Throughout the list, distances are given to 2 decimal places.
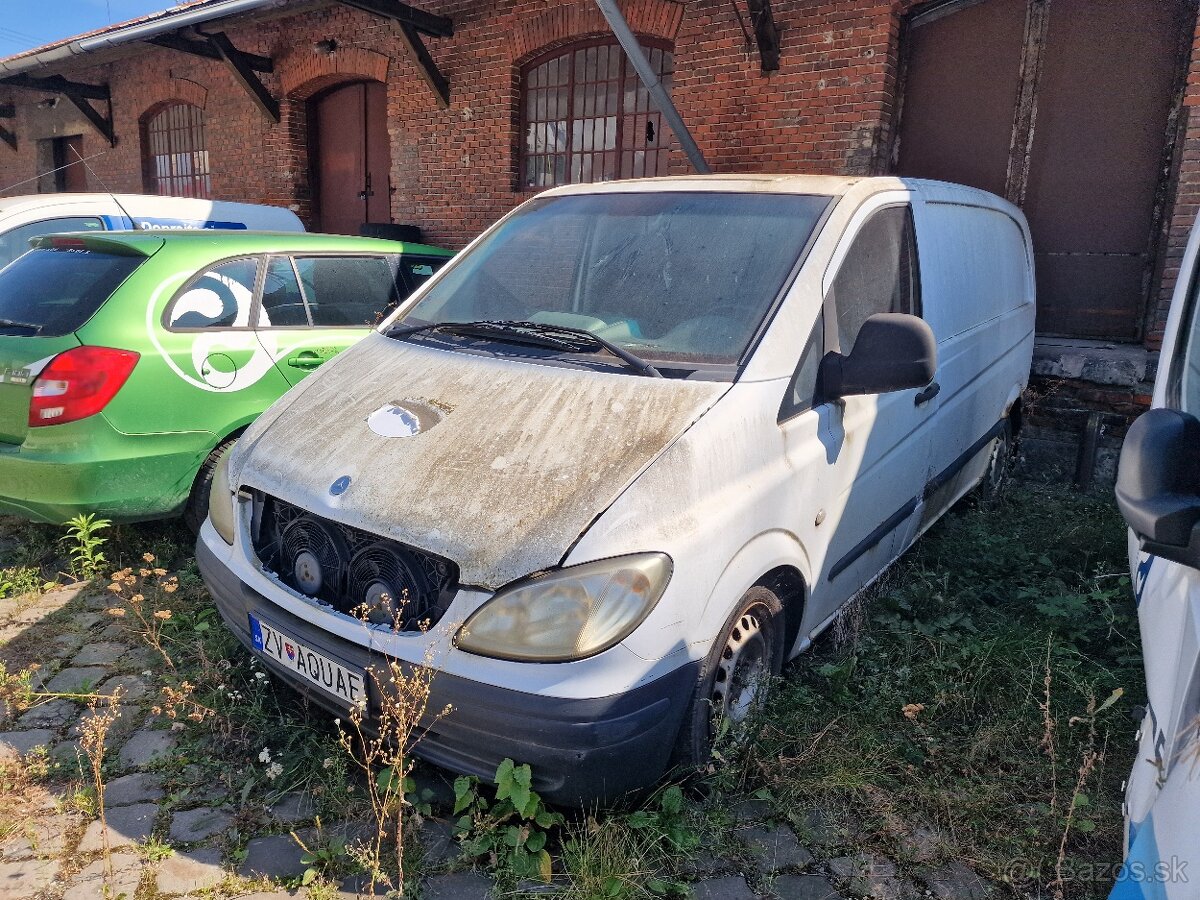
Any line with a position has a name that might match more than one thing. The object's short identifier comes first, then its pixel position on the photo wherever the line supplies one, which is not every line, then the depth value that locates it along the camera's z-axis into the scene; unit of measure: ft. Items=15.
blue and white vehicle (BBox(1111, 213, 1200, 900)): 4.04
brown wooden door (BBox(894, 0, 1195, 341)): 19.85
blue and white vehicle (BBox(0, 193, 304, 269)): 20.15
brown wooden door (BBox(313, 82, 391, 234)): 34.65
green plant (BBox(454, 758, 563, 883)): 7.13
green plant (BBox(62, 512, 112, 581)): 12.34
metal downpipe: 22.20
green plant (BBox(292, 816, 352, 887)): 7.35
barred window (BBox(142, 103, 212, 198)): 41.11
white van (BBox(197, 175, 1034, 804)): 6.76
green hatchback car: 12.07
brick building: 19.95
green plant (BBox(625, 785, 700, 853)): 7.44
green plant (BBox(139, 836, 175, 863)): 7.51
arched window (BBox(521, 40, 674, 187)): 27.02
